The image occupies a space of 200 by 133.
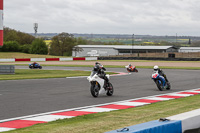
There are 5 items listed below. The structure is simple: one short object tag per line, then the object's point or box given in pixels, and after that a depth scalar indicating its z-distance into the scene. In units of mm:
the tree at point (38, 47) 121125
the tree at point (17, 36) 144875
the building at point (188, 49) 136112
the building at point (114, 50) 135750
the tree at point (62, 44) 131000
